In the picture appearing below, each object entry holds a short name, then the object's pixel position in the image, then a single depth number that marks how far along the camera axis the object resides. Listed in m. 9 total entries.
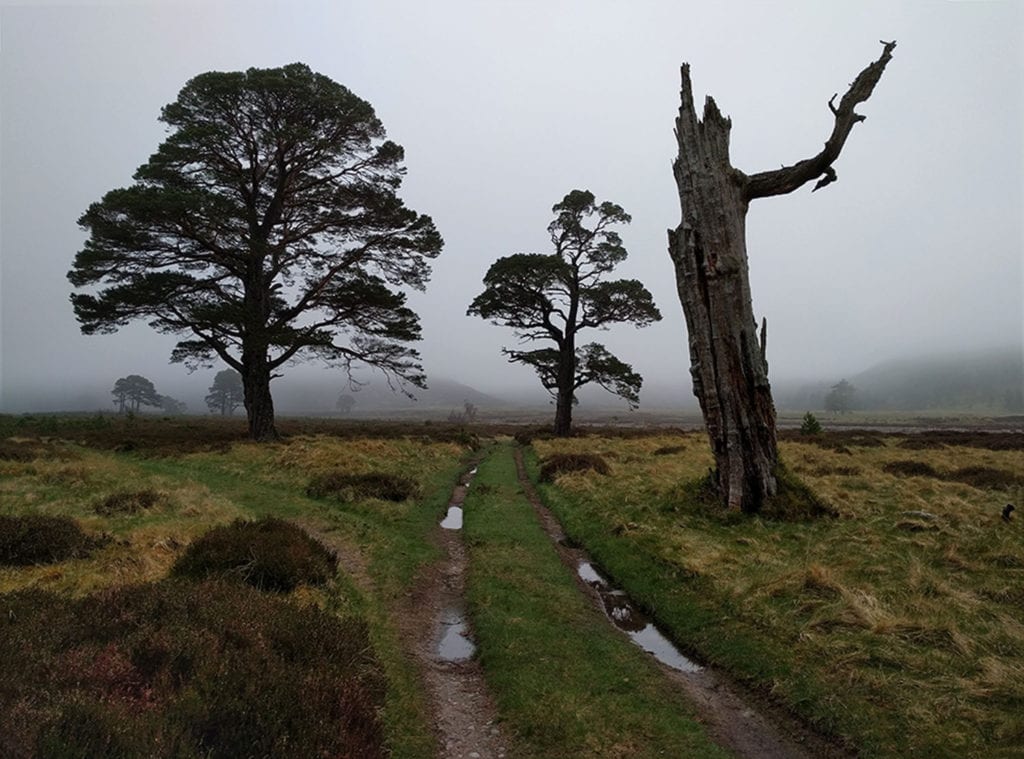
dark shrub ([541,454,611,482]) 18.45
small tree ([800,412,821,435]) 37.25
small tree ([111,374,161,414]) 126.94
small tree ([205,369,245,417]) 131.12
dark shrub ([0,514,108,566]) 7.52
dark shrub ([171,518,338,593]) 7.09
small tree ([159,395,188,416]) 161.75
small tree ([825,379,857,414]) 168.12
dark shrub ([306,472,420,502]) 14.53
